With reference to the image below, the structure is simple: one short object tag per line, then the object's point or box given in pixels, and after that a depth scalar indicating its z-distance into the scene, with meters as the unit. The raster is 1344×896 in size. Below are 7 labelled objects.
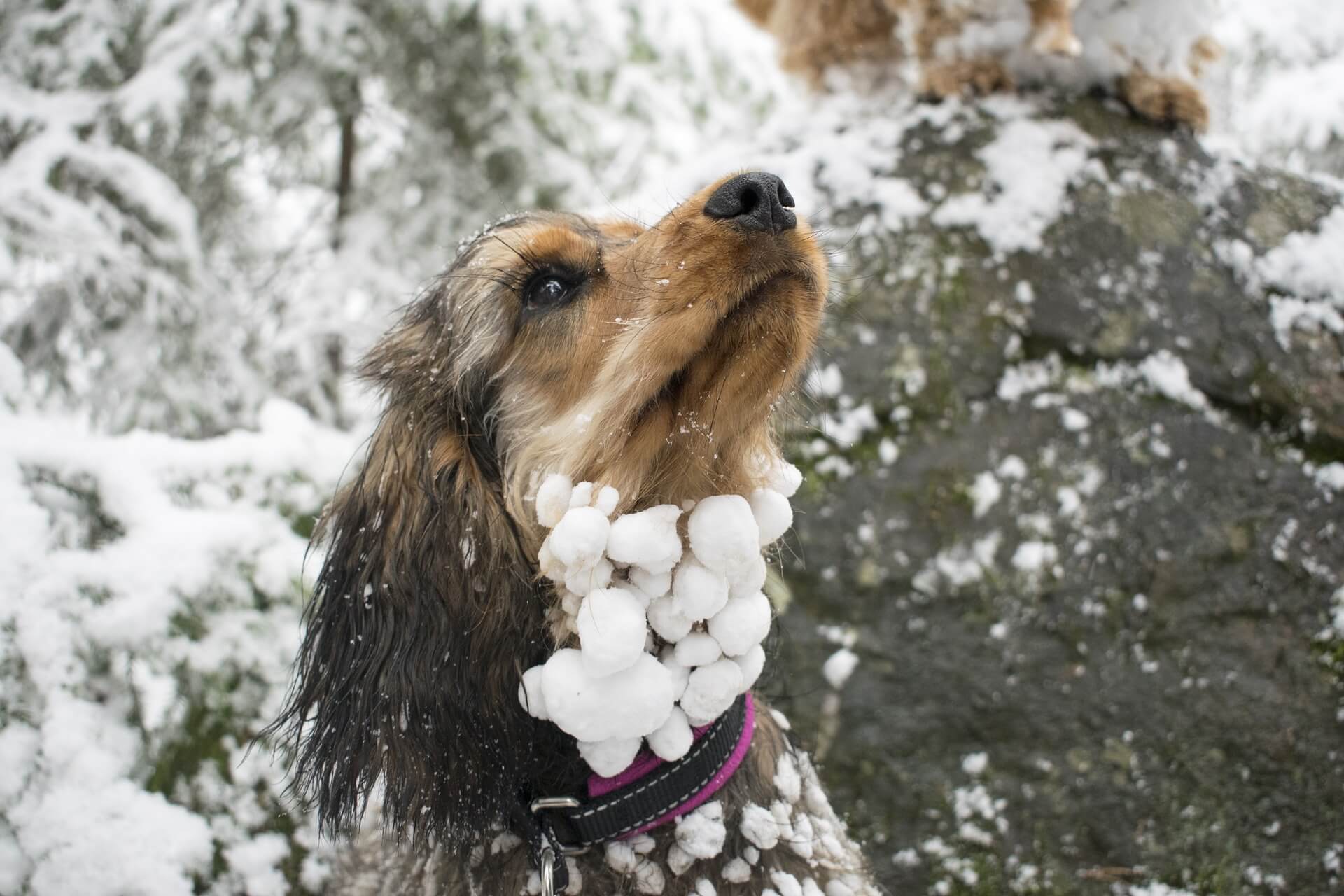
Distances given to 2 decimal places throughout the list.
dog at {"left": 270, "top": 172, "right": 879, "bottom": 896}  0.85
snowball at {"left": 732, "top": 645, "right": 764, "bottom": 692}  0.87
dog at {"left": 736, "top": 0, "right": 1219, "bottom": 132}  1.20
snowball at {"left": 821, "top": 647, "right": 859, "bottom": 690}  1.08
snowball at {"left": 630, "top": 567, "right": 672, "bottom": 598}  0.85
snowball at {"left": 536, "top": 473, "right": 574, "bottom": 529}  0.86
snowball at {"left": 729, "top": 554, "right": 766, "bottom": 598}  0.86
